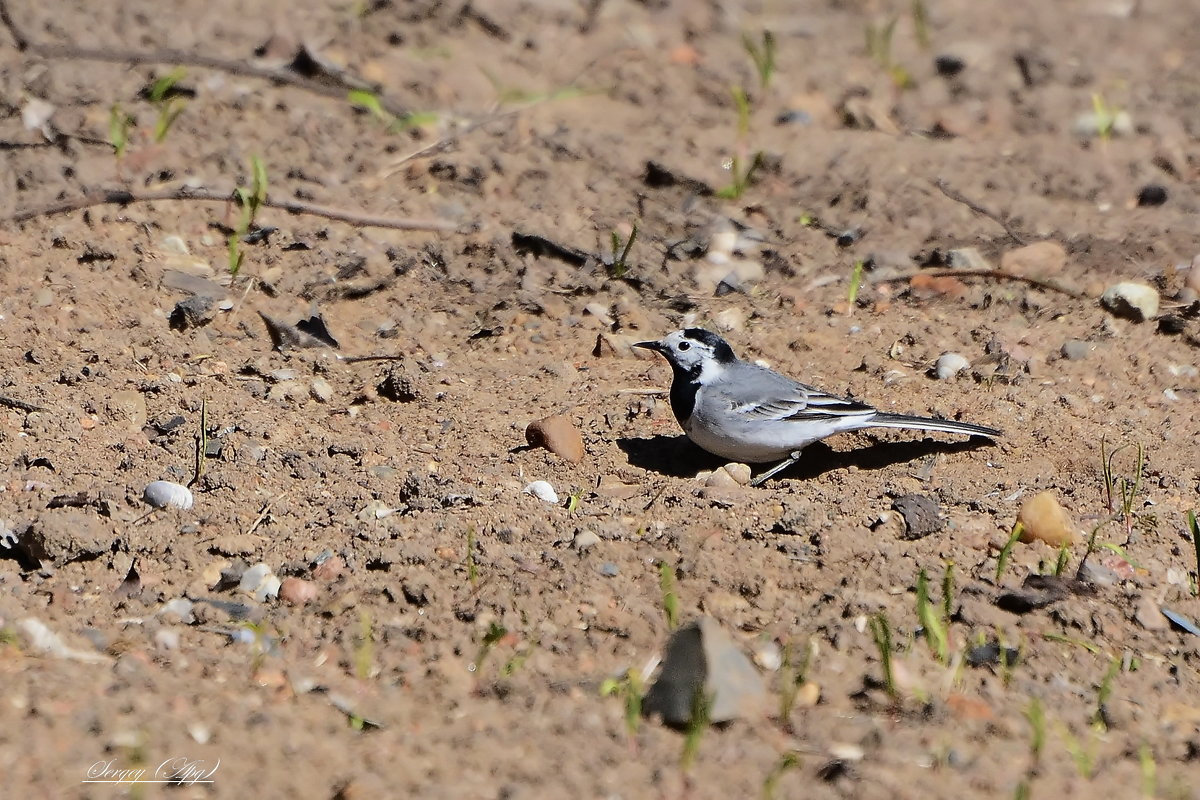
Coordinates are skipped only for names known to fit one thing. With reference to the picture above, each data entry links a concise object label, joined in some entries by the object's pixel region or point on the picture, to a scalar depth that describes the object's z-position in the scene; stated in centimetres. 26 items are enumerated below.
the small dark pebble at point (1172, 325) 1351
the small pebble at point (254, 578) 964
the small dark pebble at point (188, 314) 1339
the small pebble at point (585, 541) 998
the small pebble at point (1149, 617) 913
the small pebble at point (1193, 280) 1404
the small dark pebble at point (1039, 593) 921
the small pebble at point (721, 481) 1195
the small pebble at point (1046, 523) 1009
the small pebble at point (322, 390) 1273
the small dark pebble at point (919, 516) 1026
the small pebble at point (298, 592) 945
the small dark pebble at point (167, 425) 1162
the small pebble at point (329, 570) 969
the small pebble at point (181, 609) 923
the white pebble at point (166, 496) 1045
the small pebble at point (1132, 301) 1368
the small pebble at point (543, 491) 1123
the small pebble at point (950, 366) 1319
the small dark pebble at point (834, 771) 738
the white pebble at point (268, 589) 956
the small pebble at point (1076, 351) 1331
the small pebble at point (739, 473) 1283
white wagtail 1234
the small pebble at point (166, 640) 880
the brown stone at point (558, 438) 1187
